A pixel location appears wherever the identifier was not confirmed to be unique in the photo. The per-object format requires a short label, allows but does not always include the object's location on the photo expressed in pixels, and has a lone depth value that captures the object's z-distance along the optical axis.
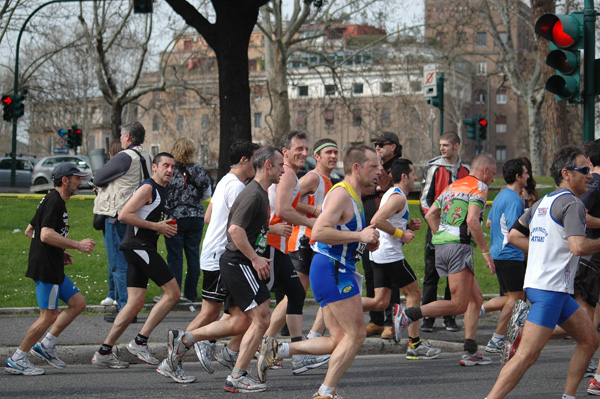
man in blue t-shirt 8.73
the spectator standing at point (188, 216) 10.84
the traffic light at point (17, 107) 31.08
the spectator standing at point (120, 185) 9.74
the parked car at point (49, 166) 37.97
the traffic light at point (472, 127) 29.41
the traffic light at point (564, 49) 9.66
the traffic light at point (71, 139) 38.99
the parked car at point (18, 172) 39.44
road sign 19.92
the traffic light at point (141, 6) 23.42
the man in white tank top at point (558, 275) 5.80
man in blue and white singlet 6.20
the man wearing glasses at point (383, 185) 9.78
